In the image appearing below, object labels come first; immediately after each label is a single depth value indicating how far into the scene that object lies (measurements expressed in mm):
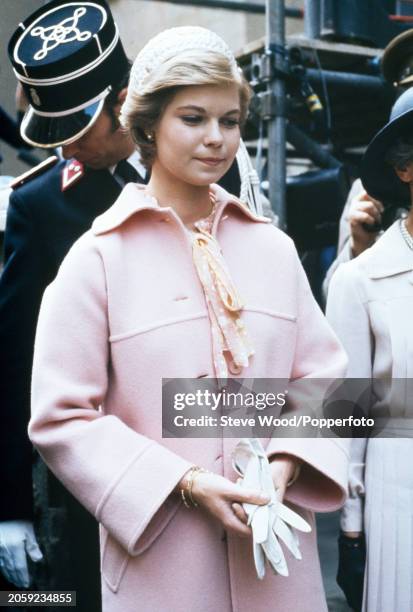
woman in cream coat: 2121
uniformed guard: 2348
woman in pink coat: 1597
